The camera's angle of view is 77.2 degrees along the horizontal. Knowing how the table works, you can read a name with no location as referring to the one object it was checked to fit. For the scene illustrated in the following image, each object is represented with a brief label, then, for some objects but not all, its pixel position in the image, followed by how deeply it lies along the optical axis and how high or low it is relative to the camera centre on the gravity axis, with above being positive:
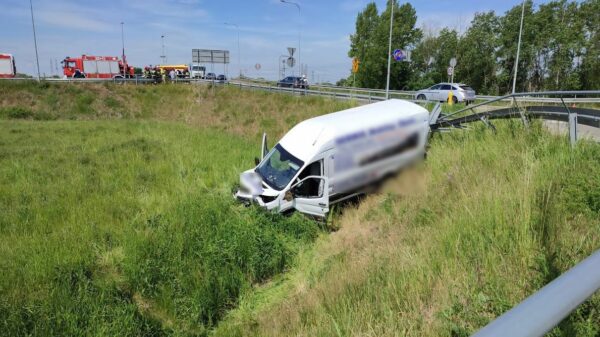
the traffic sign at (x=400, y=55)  21.81 +2.35
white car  24.47 +0.24
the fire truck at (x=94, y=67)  44.41 +3.06
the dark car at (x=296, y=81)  34.56 +1.41
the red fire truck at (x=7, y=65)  41.81 +2.93
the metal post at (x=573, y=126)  6.20 -0.46
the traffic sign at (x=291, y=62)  29.12 +2.53
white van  8.73 -1.55
